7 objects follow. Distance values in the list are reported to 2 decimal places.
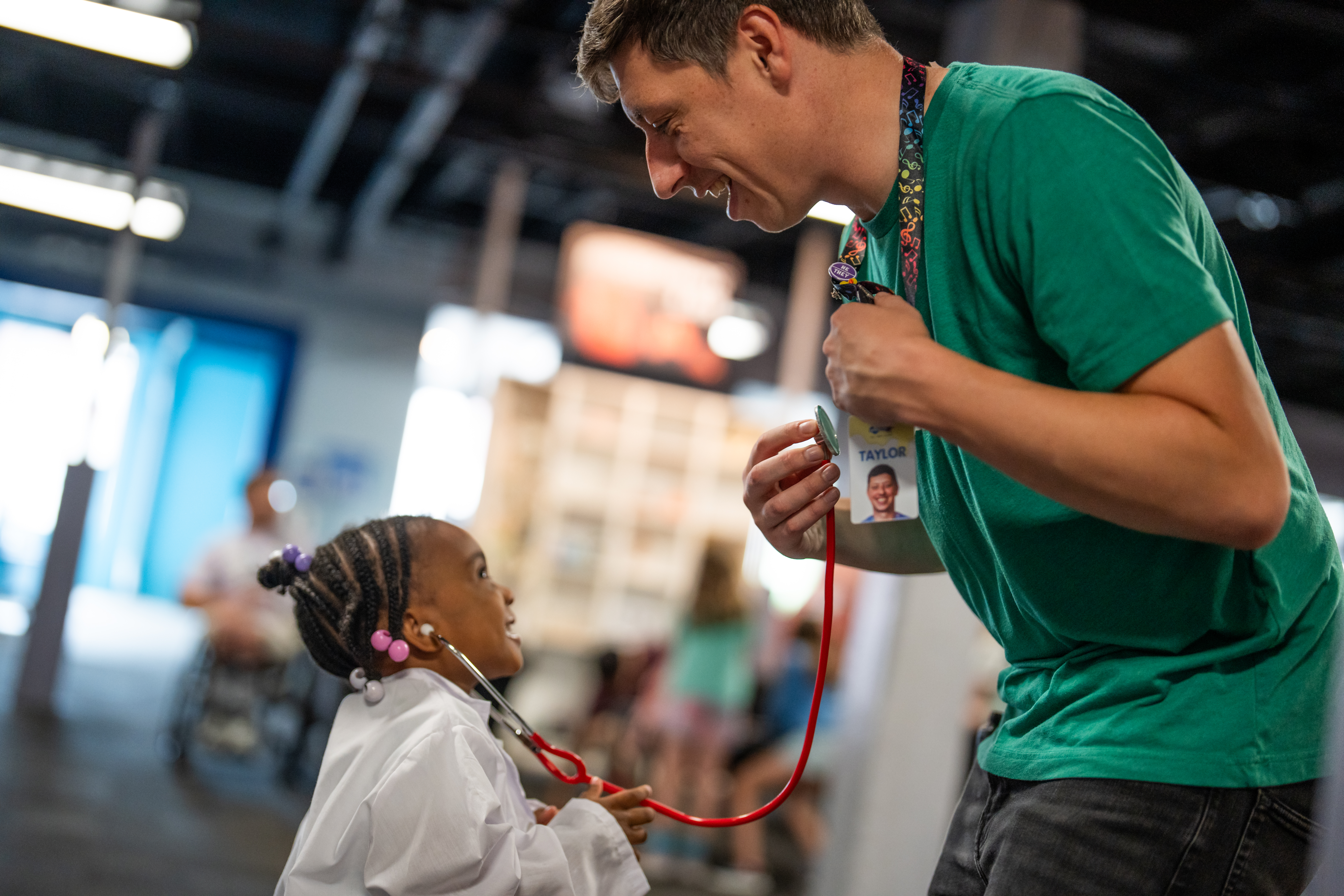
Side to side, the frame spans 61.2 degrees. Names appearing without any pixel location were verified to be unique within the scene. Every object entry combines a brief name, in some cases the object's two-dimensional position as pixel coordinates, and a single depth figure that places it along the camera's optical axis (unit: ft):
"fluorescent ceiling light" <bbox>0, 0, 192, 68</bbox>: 19.54
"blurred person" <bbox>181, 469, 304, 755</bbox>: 18.78
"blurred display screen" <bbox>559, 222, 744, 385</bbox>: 25.03
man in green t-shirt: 2.67
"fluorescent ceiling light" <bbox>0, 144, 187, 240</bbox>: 32.27
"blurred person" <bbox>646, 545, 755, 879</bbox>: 19.35
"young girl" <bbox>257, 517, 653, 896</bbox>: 4.40
